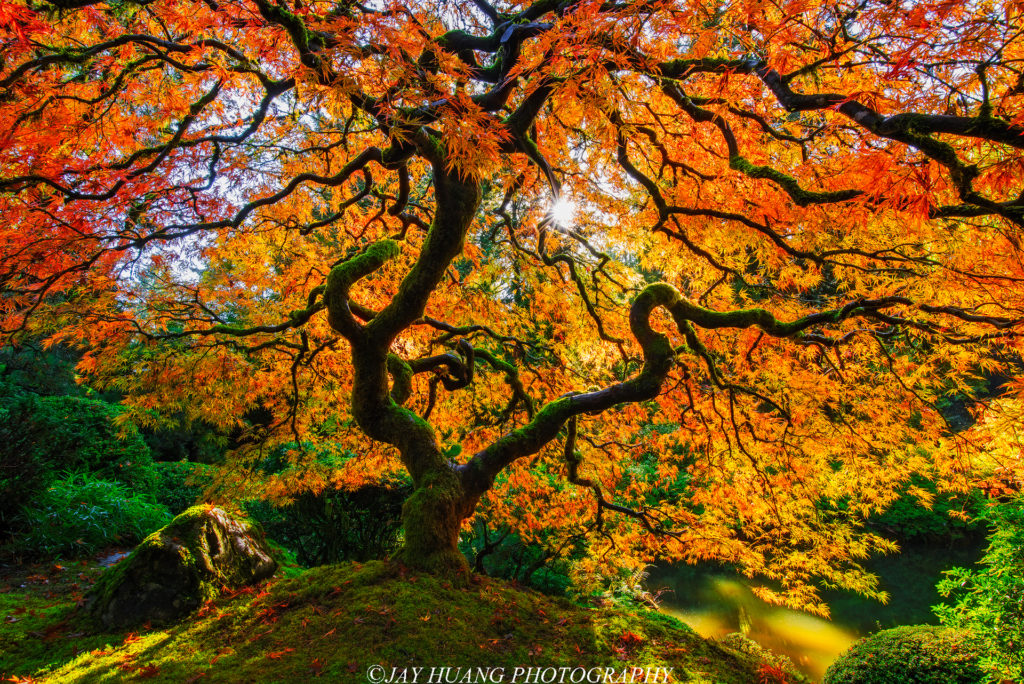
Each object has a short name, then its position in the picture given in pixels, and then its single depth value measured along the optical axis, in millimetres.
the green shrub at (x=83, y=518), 5203
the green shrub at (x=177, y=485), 6957
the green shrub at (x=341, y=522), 6254
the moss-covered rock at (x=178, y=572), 2787
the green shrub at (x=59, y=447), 5316
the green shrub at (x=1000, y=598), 3648
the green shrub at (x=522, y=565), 5883
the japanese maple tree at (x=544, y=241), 2029
